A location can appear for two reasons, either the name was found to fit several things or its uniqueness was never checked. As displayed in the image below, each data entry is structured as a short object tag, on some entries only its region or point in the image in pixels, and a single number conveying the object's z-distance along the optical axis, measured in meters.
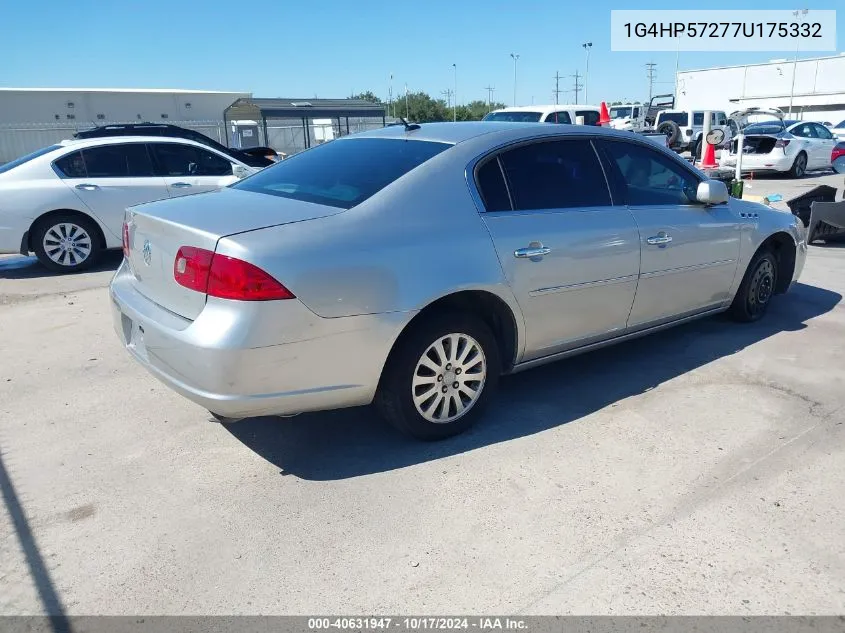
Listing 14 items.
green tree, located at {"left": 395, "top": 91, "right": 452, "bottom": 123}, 70.51
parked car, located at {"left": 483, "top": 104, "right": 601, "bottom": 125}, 14.95
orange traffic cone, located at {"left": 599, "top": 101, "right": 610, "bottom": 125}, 15.20
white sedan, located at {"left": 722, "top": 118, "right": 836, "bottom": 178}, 17.38
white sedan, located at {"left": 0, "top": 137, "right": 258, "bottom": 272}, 7.61
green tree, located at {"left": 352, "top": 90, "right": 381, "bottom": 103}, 81.66
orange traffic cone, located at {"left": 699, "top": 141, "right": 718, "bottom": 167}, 13.35
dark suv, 10.84
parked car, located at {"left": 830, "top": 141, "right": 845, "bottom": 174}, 18.98
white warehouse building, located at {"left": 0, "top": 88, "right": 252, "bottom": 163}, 37.66
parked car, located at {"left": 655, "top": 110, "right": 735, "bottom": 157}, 19.09
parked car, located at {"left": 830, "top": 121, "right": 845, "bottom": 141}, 23.07
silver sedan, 3.00
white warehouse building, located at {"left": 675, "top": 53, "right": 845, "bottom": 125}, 51.06
